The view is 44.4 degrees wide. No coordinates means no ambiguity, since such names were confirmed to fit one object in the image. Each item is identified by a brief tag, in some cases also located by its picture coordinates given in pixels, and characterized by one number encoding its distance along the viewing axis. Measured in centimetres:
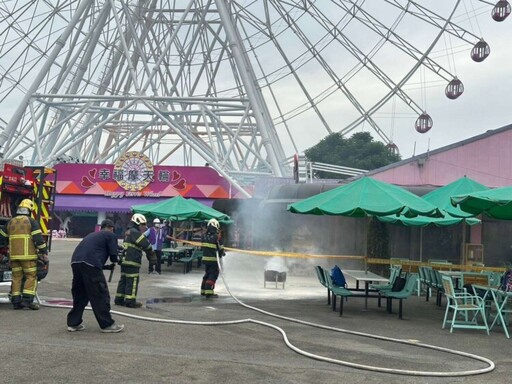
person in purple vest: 1856
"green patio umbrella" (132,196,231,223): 2084
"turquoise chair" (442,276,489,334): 909
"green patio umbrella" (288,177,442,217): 1155
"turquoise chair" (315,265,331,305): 1143
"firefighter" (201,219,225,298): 1251
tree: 6597
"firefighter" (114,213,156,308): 1054
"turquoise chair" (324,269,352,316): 1023
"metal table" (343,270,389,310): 1094
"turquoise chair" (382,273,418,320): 1035
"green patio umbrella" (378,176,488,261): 1455
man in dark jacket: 809
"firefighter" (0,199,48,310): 974
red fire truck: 1094
